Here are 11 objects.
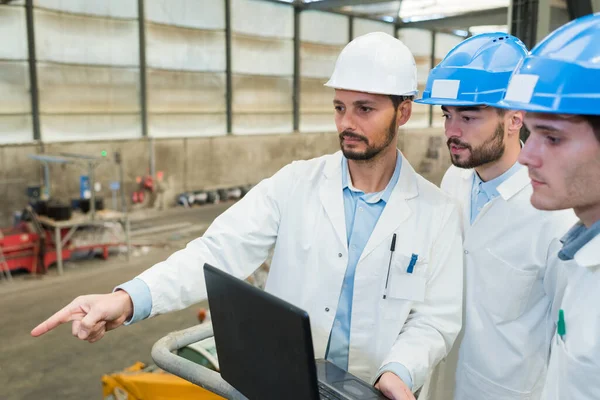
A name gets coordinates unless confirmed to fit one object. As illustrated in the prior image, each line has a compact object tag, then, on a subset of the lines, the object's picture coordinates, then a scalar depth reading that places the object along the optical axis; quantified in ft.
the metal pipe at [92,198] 22.63
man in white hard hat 5.96
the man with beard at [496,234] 6.26
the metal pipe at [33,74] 28.73
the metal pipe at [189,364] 4.88
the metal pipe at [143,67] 33.19
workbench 22.04
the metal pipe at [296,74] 41.92
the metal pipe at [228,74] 37.37
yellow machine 8.78
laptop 3.45
